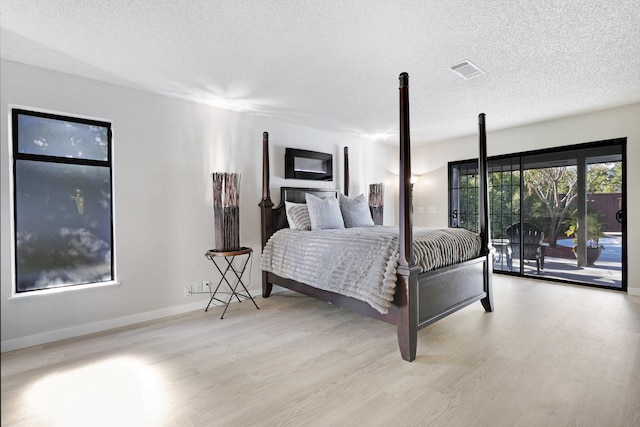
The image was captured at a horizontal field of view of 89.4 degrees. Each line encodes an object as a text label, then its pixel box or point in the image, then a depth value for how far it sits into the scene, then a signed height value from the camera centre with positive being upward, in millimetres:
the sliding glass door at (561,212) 4270 -53
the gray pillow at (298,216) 3908 -62
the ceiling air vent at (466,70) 2865 +1280
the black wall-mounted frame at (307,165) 4496 +680
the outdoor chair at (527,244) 4930 -543
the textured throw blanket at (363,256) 2549 -415
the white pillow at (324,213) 3781 -28
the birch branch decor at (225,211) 3553 +8
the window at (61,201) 2836 +118
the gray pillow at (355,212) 4188 -20
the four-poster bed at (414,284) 2424 -646
